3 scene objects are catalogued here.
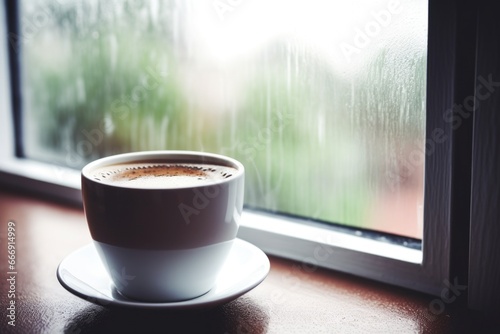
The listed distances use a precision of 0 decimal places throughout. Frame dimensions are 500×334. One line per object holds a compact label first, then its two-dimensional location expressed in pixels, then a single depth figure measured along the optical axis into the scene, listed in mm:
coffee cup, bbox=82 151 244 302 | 585
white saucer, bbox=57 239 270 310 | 603
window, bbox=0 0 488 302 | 692
